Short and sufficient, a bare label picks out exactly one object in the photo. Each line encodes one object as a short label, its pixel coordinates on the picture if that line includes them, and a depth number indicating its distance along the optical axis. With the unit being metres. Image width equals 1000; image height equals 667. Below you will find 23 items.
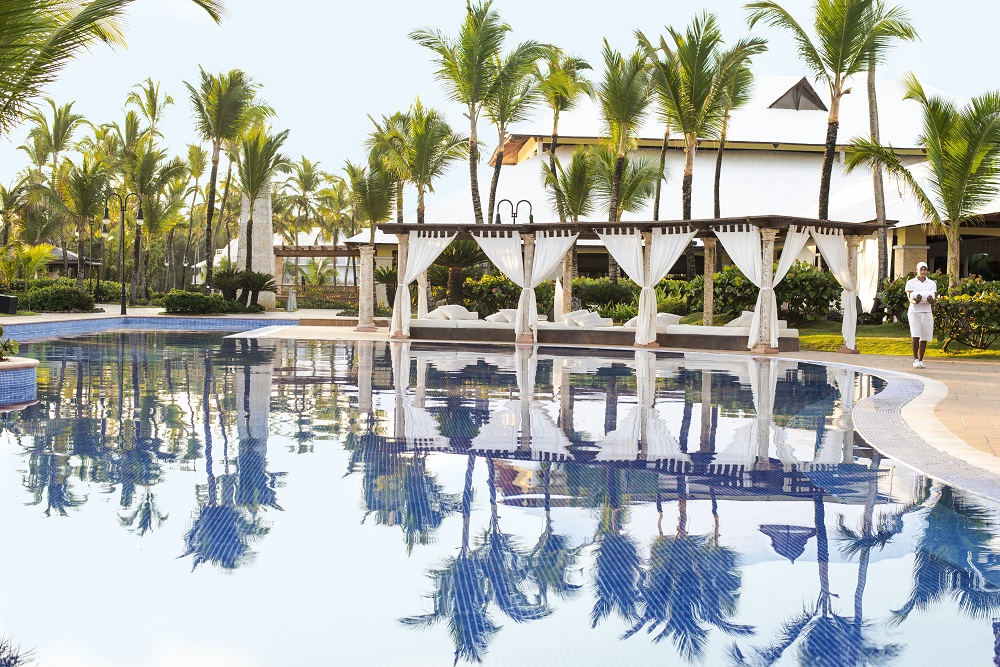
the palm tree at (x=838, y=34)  19.12
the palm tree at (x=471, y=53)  23.53
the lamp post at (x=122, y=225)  27.62
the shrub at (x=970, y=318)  16.41
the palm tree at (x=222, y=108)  30.86
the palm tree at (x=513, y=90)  24.36
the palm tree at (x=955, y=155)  18.22
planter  8.88
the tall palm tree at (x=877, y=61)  19.09
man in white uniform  13.87
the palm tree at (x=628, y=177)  26.05
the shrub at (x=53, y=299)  28.06
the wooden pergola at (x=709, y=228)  17.34
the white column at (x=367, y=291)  22.50
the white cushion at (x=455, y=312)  21.28
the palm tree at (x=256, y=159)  33.84
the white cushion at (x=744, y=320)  19.16
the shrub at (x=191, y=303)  29.17
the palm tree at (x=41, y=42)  8.80
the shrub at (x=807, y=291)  21.59
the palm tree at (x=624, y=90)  22.59
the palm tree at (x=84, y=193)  34.91
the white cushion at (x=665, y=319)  19.32
